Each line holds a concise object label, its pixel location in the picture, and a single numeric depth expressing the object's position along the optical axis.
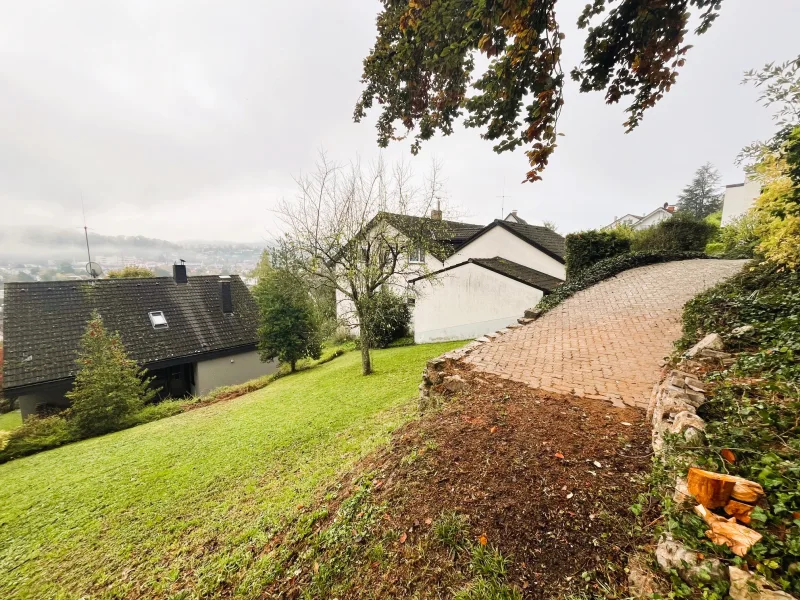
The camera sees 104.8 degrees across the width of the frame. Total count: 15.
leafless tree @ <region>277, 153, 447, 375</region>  10.19
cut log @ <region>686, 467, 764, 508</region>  1.56
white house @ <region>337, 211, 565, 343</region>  12.12
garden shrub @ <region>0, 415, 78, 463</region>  8.76
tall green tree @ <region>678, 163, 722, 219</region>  38.91
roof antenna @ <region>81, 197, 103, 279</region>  18.94
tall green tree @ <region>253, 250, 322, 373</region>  14.25
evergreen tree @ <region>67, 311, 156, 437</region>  9.50
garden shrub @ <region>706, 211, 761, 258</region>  10.40
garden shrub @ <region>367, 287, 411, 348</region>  14.48
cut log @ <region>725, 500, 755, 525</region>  1.54
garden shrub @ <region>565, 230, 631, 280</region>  13.63
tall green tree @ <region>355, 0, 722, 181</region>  2.94
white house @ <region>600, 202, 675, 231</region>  41.66
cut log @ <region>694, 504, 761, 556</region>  1.41
